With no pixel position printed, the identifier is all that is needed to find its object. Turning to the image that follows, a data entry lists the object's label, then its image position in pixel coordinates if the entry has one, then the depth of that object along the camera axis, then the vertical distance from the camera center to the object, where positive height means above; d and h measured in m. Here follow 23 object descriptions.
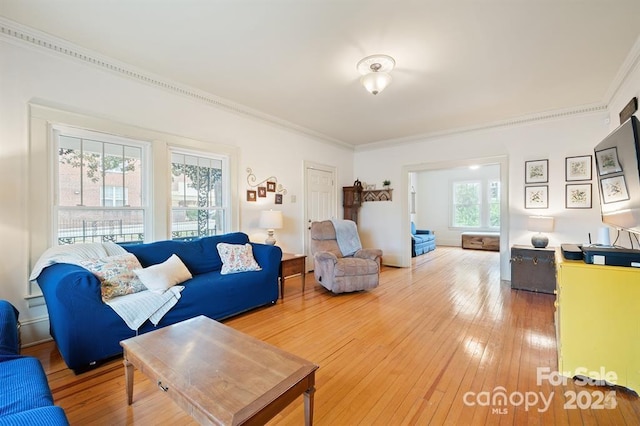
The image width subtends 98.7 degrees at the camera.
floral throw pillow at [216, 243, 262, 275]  3.19 -0.55
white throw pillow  2.42 -0.57
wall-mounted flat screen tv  1.83 +0.28
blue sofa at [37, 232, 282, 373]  1.94 -0.74
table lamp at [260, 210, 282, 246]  3.89 -0.12
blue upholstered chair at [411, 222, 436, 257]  6.92 -0.80
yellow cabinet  1.78 -0.75
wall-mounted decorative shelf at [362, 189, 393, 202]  5.84 +0.38
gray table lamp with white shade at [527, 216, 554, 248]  3.89 -0.22
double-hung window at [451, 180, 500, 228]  8.46 +0.25
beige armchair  3.74 -0.69
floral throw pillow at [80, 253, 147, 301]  2.23 -0.51
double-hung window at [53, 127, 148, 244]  2.59 +0.26
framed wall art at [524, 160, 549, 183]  4.15 +0.62
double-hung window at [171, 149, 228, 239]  3.39 +0.24
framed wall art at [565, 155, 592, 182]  3.87 +0.62
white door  5.09 +0.33
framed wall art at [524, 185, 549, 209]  4.16 +0.23
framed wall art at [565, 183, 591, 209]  3.87 +0.22
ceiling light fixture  2.61 +1.43
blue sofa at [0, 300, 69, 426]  0.94 -0.71
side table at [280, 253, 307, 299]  3.61 -0.73
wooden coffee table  1.09 -0.75
